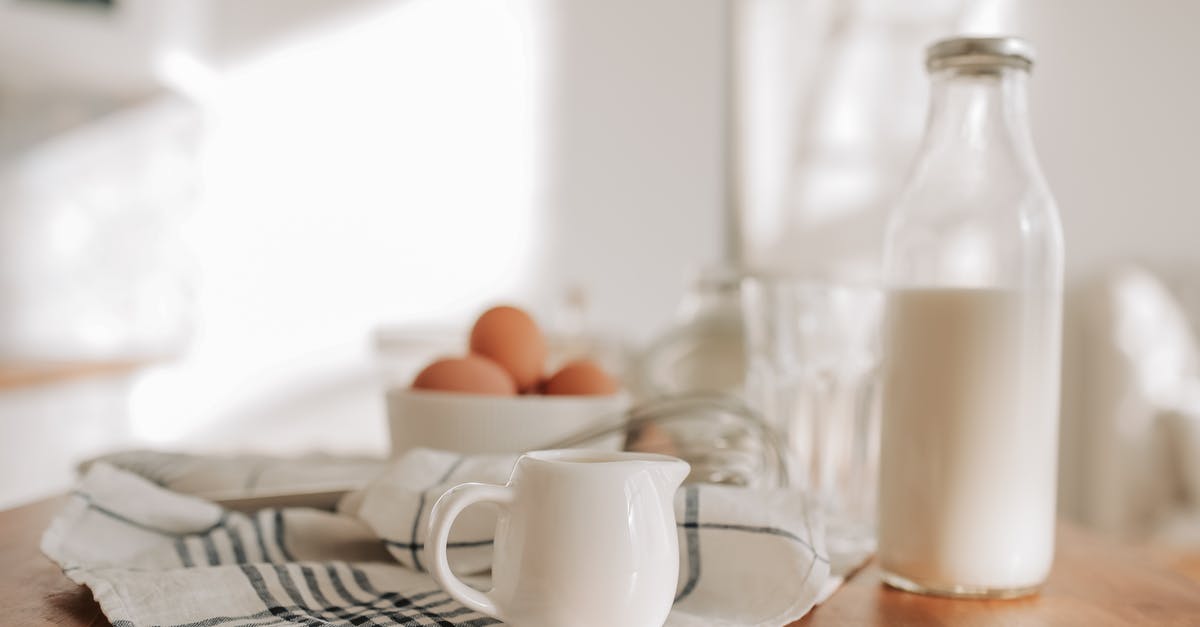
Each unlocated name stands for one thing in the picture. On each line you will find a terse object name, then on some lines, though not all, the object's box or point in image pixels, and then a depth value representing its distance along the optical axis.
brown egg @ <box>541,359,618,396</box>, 0.69
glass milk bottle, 0.52
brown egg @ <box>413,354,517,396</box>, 0.65
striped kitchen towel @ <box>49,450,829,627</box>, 0.44
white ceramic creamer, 0.39
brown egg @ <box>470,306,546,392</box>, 0.70
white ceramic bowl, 0.64
